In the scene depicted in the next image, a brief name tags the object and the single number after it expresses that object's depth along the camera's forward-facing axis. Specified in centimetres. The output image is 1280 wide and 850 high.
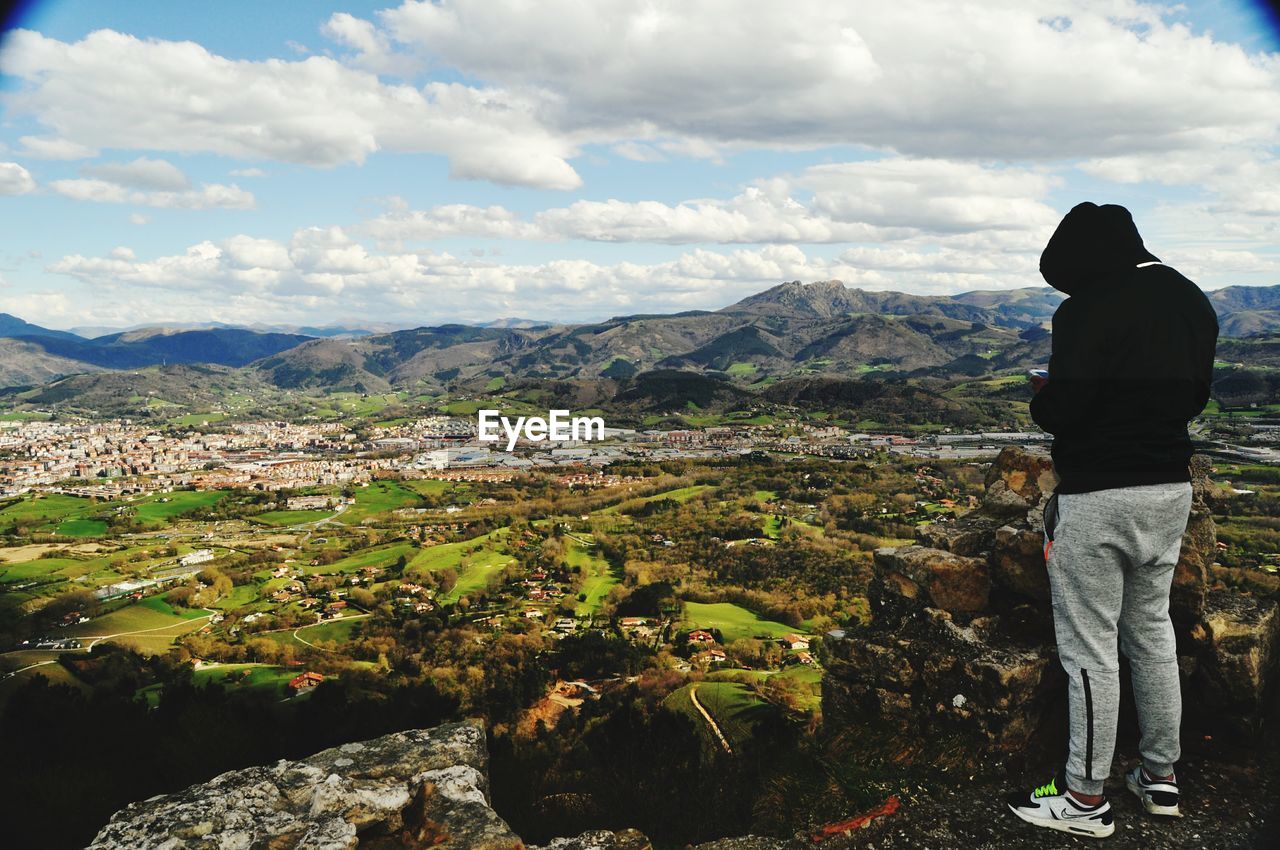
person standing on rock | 361
